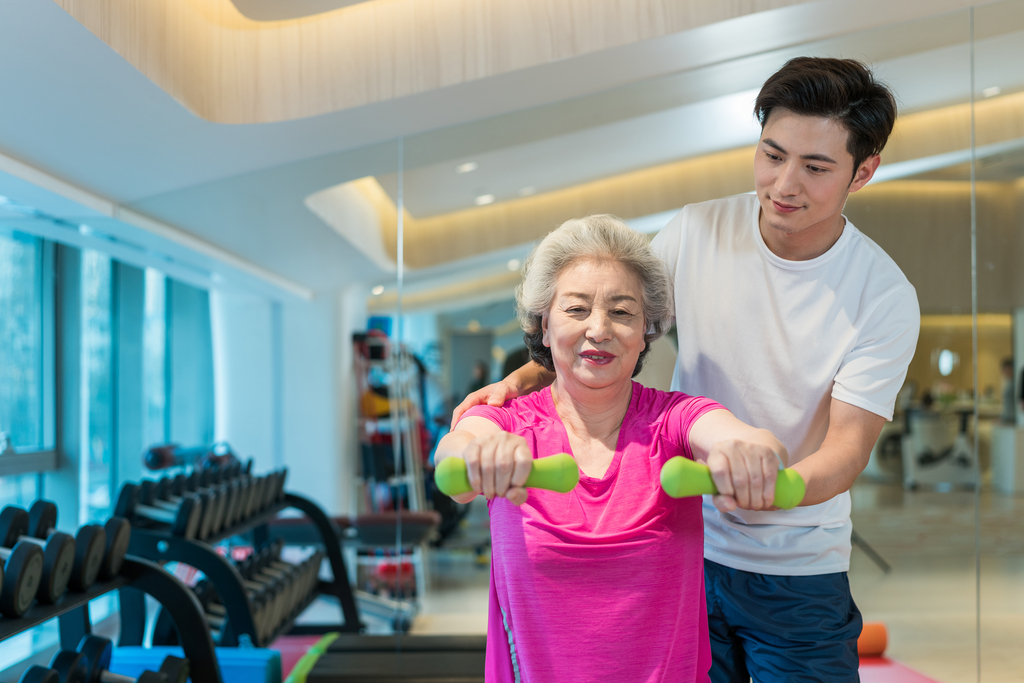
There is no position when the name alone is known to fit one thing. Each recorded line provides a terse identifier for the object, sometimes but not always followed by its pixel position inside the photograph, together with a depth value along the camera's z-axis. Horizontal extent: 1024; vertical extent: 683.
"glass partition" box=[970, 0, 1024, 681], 2.30
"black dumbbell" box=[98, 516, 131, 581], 2.29
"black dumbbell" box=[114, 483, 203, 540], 2.97
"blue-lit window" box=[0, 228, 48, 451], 3.82
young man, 1.27
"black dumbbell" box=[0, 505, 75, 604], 2.03
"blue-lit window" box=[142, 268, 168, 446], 5.15
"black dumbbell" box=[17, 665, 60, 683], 1.95
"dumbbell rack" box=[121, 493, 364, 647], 2.79
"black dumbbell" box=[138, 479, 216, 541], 3.11
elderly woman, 1.15
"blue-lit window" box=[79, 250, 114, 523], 4.47
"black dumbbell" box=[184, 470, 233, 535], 3.28
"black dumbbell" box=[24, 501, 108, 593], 2.16
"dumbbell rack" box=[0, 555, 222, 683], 2.31
